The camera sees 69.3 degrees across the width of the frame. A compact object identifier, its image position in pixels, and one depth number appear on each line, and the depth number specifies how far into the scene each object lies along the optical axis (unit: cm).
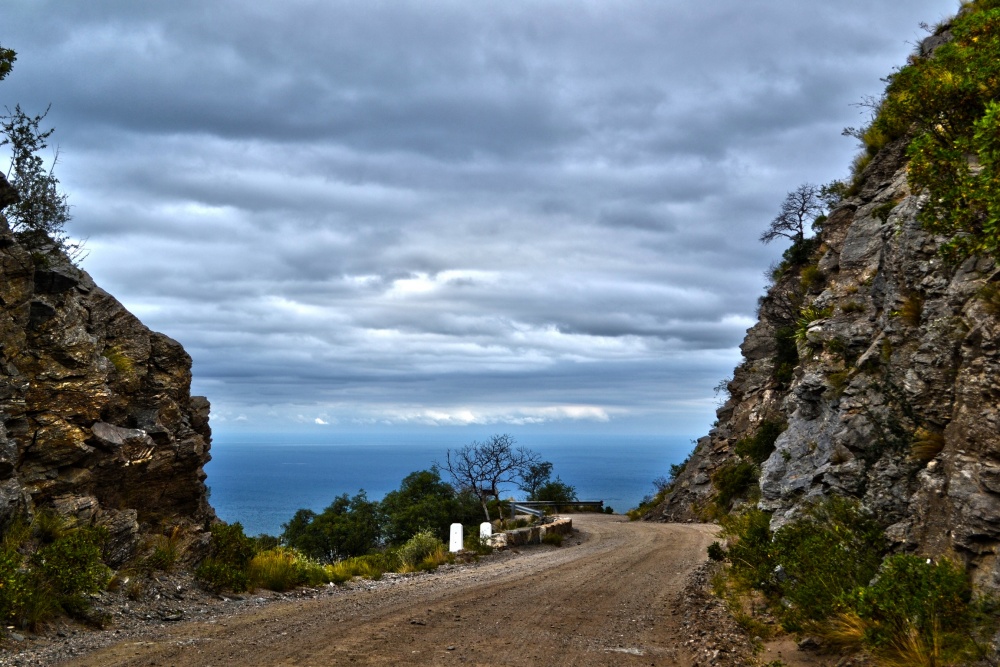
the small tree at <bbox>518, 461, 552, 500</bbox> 6177
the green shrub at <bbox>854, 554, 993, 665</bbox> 700
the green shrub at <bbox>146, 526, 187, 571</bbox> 1312
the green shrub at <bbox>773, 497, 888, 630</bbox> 927
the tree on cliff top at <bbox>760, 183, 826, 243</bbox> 3534
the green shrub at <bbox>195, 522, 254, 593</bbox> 1330
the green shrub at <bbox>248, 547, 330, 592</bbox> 1442
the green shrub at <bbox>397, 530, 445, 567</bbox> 2120
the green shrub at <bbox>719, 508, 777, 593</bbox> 1254
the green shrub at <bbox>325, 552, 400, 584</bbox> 1614
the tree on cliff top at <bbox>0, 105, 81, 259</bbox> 1522
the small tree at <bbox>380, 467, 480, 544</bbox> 4200
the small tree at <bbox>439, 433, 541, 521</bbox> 3475
